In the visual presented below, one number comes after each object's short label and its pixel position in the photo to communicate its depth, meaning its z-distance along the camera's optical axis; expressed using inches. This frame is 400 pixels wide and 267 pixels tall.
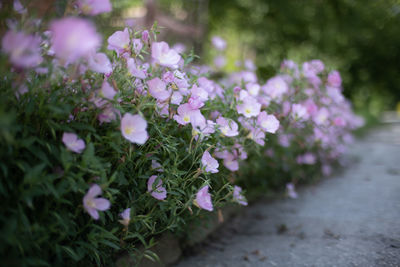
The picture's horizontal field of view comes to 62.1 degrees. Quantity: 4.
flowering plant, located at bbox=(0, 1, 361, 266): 29.0
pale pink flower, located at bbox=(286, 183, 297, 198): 72.9
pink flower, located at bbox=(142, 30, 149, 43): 44.1
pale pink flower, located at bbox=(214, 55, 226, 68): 84.0
